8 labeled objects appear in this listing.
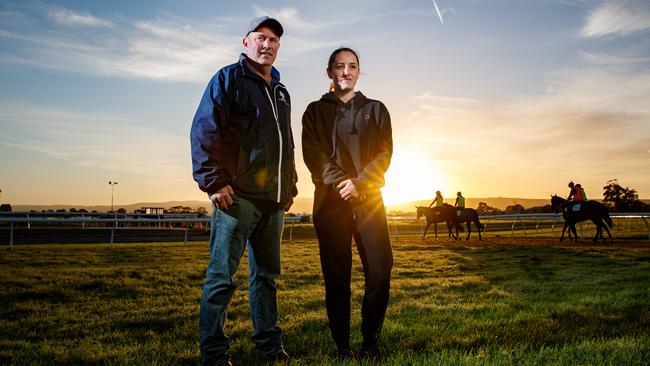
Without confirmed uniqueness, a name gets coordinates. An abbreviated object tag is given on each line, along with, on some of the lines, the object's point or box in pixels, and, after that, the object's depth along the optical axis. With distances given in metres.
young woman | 3.16
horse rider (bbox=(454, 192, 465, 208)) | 24.59
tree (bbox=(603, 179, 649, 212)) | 103.73
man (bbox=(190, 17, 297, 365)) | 3.09
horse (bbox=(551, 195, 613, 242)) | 20.00
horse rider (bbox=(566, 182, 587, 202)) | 19.83
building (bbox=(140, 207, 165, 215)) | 41.65
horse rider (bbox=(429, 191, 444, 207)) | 24.06
